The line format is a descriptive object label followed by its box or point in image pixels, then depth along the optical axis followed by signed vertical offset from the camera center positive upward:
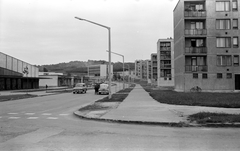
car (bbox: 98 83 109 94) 36.44 -1.15
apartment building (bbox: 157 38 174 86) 83.69 +5.99
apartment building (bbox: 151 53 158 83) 109.56 +7.35
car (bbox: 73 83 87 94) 39.72 -1.11
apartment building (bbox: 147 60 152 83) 151.12 +7.05
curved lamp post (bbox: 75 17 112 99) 23.67 +4.01
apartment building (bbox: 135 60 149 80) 183.09 +9.62
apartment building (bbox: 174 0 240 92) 37.47 +5.59
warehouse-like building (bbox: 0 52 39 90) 52.38 +1.81
